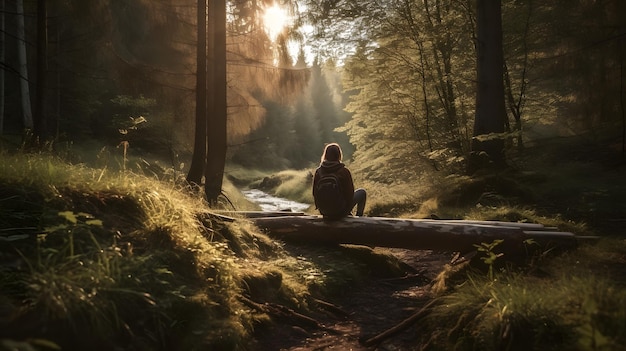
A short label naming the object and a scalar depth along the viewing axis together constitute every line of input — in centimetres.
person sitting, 668
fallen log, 553
